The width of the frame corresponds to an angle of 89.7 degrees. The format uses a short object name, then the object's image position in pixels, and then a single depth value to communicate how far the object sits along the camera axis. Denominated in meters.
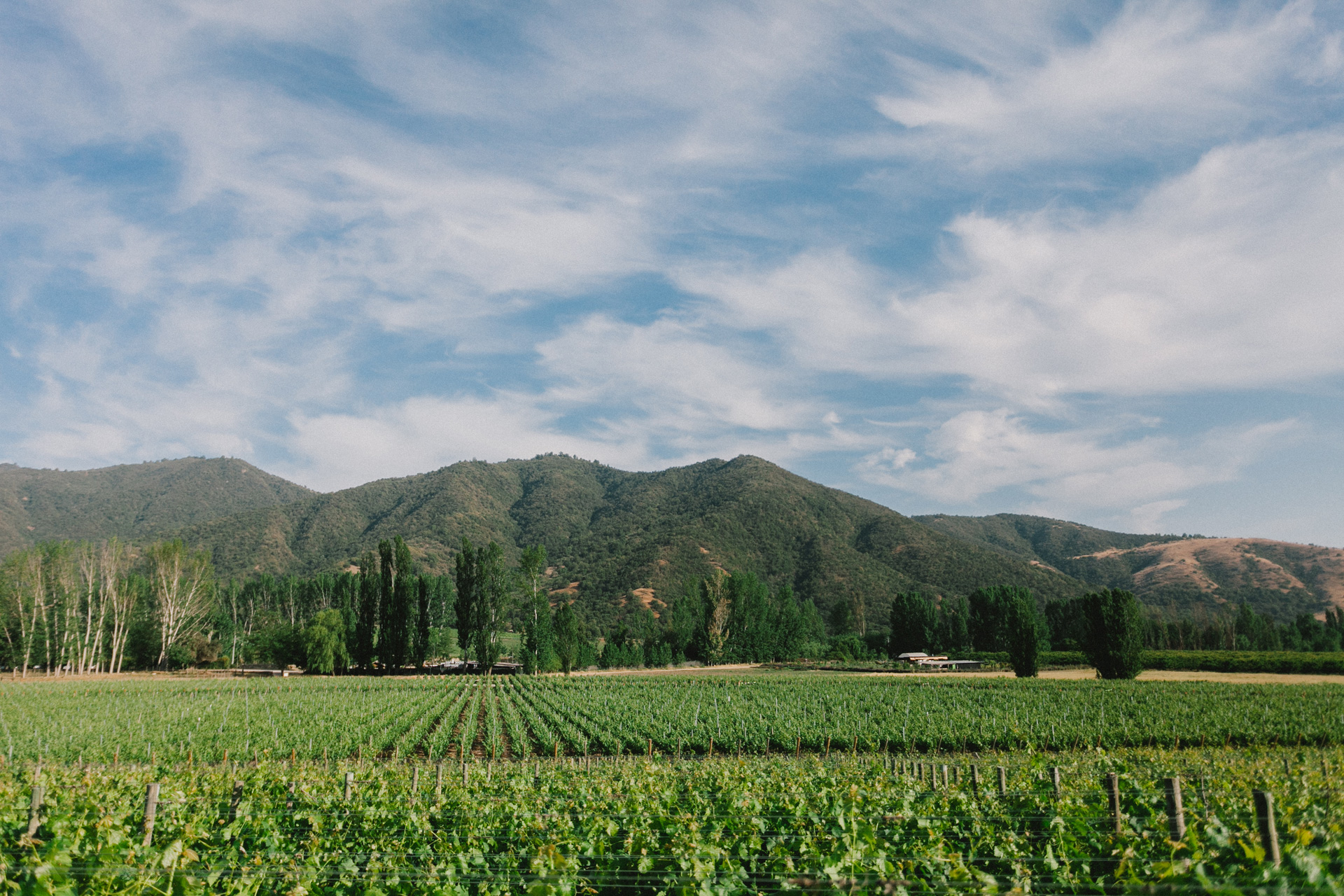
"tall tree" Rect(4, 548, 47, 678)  56.44
